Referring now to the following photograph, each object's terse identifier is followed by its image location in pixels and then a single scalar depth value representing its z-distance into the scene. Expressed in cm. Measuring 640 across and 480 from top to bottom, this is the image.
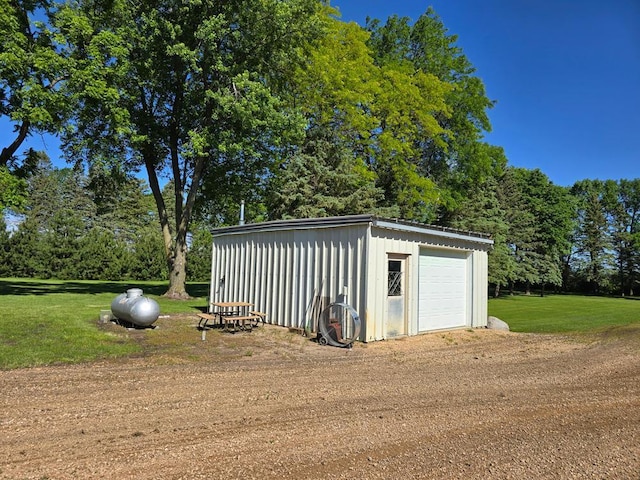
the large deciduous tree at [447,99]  2684
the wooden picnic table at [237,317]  1093
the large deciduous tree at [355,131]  2081
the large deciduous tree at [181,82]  1720
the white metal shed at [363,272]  1022
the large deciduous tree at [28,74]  1606
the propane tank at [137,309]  1035
